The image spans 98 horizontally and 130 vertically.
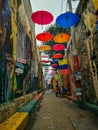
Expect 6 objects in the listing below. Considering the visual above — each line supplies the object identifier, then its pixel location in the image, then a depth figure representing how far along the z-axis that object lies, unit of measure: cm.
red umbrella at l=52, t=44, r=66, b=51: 1211
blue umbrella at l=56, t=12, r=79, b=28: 688
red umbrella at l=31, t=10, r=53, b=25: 685
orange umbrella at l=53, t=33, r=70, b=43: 982
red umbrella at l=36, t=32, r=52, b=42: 929
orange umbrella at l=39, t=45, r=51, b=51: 1227
